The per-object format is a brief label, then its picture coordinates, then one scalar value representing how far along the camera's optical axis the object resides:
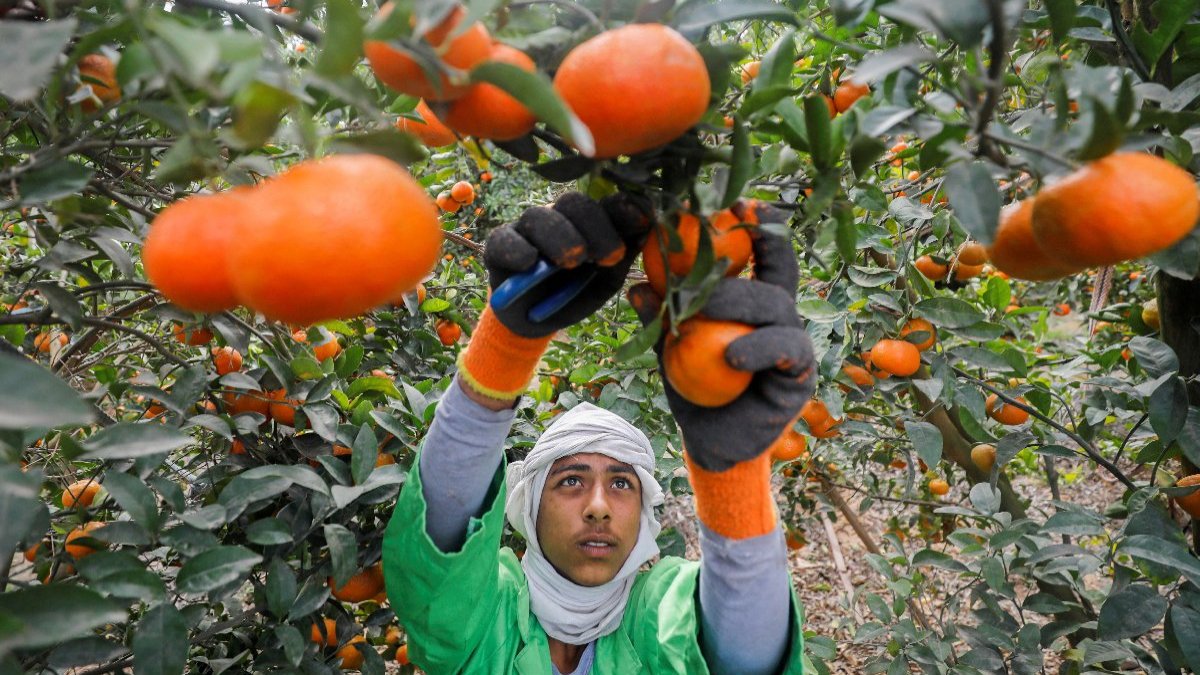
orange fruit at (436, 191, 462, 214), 2.86
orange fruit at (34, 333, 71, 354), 1.72
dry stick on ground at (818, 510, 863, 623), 3.61
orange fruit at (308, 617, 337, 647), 1.62
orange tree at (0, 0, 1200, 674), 0.61
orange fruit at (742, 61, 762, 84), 2.07
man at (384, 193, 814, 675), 0.88
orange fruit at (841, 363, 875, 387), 1.84
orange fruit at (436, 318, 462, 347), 2.49
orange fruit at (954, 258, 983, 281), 1.95
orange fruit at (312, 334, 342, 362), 1.76
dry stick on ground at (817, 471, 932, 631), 3.31
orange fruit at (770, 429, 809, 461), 1.84
